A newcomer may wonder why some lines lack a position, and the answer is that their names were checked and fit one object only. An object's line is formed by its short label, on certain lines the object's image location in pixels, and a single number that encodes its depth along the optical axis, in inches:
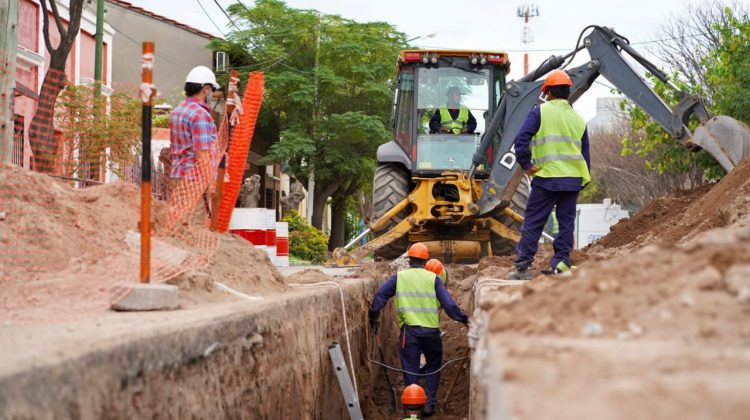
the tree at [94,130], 588.7
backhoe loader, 570.9
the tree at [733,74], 697.0
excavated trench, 142.6
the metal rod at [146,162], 237.8
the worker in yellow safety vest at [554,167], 331.0
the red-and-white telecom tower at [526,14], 2457.9
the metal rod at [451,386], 382.6
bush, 1125.7
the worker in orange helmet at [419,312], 389.4
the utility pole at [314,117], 1312.7
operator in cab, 602.9
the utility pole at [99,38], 768.9
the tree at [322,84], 1296.8
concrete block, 230.5
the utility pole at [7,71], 397.4
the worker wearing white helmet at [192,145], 333.1
